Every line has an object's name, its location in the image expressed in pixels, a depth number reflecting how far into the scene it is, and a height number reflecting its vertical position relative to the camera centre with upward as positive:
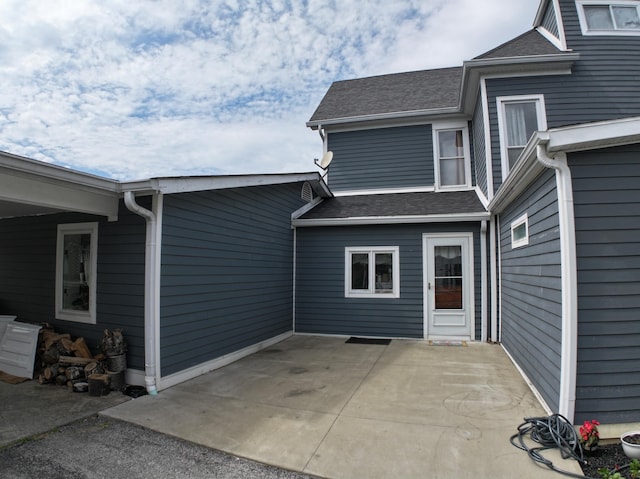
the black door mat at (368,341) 7.16 -1.65
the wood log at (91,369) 4.44 -1.36
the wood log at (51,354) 4.90 -1.30
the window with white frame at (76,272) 4.96 -0.21
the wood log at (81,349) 4.77 -1.20
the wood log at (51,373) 4.73 -1.49
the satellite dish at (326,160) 9.17 +2.43
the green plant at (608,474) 2.29 -1.42
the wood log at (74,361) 4.63 -1.31
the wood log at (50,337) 4.94 -1.10
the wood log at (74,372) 4.50 -1.42
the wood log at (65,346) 4.81 -1.18
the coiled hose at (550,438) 2.78 -1.47
